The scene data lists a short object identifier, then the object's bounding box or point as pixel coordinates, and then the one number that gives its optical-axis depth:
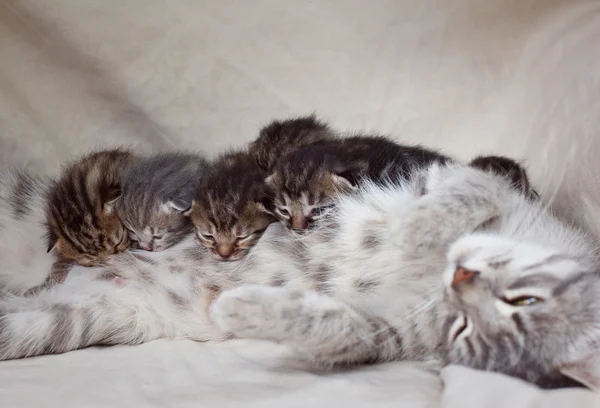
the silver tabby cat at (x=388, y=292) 0.55
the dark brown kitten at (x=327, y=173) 0.63
